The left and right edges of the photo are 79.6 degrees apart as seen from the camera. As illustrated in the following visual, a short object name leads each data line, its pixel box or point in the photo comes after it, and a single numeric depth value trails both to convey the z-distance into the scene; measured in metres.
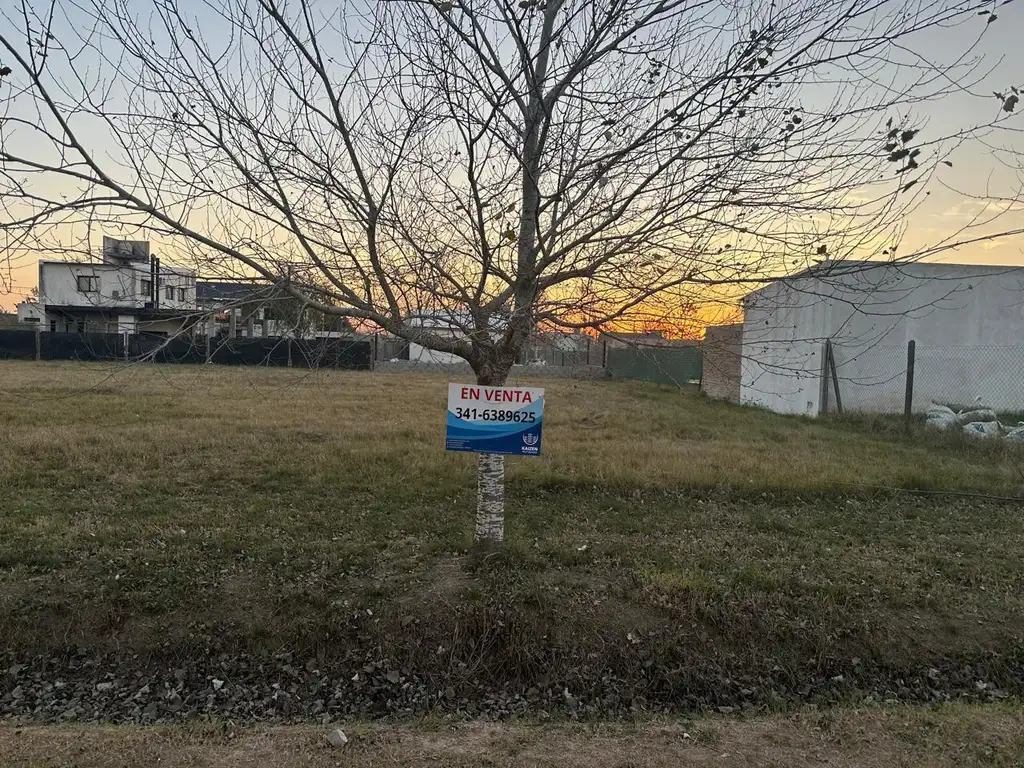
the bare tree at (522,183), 3.12
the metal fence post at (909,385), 9.12
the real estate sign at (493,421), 3.82
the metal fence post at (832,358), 10.71
